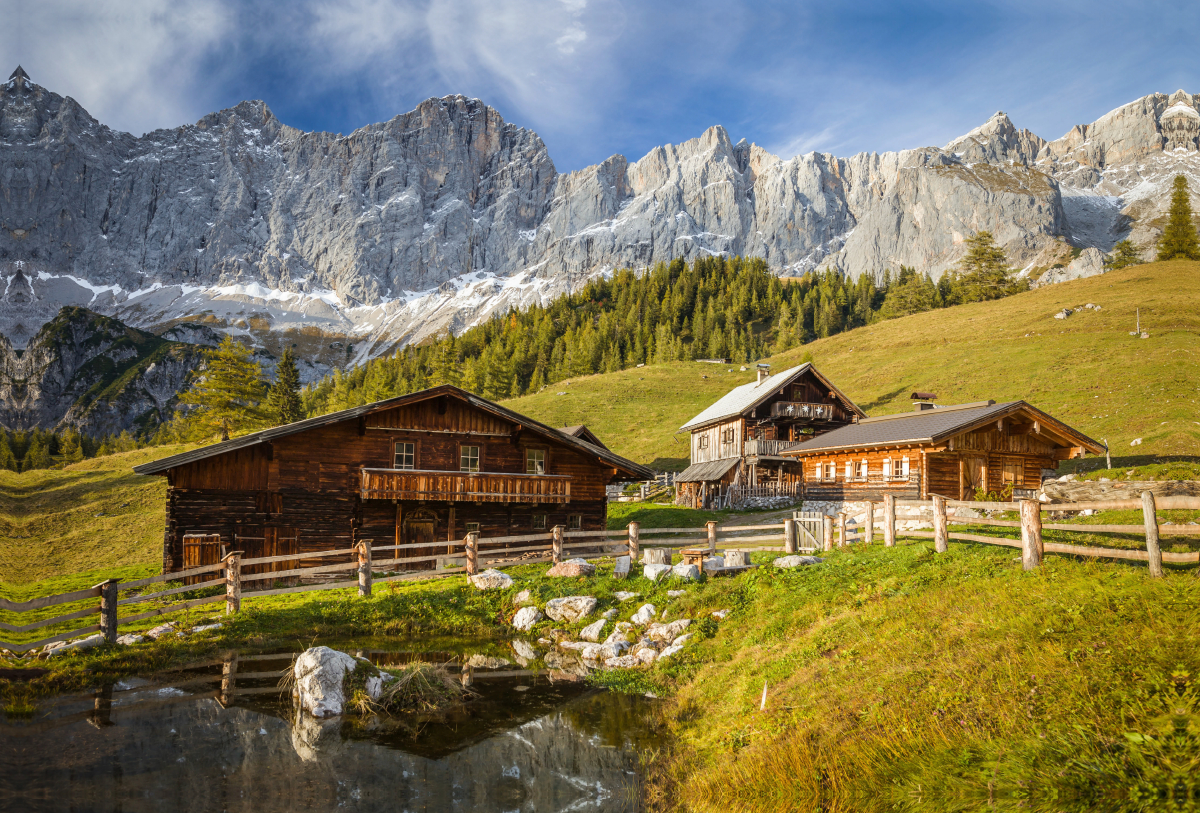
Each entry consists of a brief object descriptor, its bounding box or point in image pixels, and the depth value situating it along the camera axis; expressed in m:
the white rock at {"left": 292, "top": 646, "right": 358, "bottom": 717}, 12.17
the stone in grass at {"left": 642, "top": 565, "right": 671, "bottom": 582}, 19.45
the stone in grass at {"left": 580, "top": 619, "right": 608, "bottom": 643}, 17.18
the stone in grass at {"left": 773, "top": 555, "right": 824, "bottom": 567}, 18.44
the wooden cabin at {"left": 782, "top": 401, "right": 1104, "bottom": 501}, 34.47
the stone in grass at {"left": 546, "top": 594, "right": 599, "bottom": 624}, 18.36
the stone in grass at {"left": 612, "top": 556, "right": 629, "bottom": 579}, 20.48
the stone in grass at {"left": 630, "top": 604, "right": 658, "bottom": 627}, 17.23
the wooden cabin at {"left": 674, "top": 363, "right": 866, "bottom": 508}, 50.09
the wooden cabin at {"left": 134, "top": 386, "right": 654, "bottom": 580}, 26.53
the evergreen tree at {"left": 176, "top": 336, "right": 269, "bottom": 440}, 62.09
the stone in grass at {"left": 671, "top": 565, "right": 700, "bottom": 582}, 18.92
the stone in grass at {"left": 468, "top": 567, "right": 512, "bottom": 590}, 20.66
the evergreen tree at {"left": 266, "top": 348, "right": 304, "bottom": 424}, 79.12
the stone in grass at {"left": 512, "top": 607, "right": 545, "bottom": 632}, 18.45
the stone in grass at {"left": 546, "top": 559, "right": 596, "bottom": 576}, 21.41
